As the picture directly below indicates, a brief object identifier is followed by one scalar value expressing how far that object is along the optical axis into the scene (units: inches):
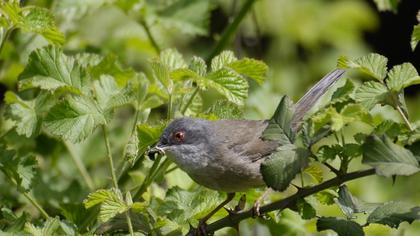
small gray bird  265.9
